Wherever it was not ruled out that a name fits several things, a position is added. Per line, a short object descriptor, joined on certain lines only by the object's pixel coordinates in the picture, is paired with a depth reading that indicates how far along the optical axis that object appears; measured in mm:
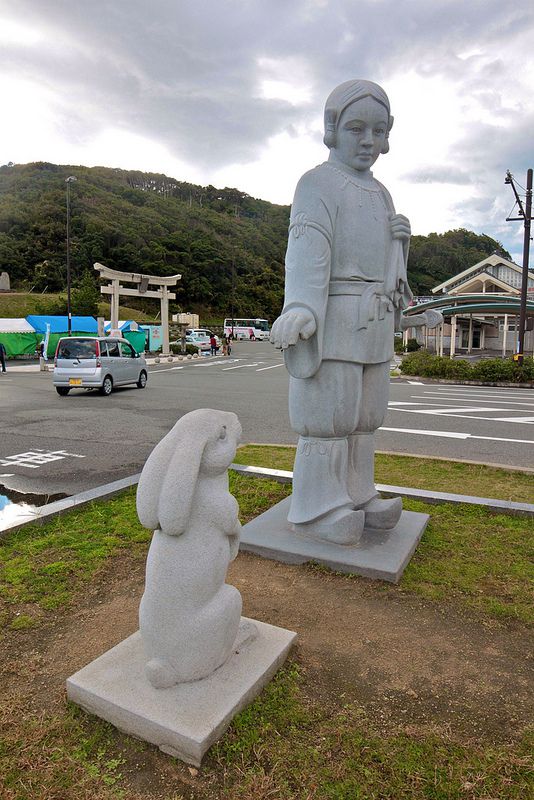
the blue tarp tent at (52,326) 23438
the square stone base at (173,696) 1914
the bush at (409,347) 31694
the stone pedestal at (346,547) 3338
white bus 51688
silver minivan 12781
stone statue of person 3312
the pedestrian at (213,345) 30266
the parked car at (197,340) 36666
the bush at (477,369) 16531
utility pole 16078
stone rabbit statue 2020
